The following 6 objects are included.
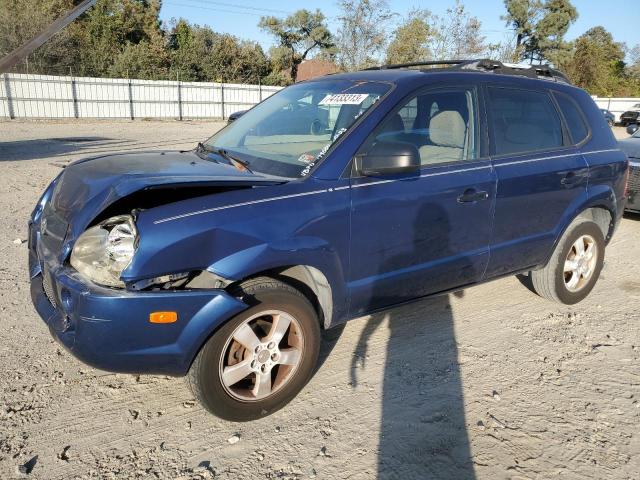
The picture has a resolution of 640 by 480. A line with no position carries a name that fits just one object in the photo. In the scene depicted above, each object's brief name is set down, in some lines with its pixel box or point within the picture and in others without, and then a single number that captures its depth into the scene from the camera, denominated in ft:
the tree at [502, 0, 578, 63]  157.07
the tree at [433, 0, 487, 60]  74.74
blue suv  8.06
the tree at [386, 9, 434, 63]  77.10
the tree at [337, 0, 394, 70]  77.97
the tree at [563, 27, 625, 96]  150.92
